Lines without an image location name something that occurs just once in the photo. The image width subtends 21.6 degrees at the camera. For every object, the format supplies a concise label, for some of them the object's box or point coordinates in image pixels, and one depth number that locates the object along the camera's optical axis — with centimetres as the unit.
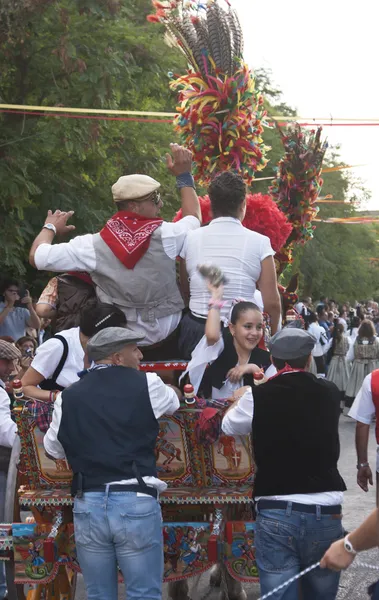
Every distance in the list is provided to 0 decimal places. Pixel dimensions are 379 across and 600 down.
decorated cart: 525
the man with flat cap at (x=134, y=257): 573
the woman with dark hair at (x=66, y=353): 552
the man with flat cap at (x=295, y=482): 443
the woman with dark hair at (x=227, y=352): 546
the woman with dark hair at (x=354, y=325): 2195
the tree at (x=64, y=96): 1298
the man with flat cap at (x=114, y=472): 444
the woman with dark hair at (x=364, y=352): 1777
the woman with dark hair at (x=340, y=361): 1973
